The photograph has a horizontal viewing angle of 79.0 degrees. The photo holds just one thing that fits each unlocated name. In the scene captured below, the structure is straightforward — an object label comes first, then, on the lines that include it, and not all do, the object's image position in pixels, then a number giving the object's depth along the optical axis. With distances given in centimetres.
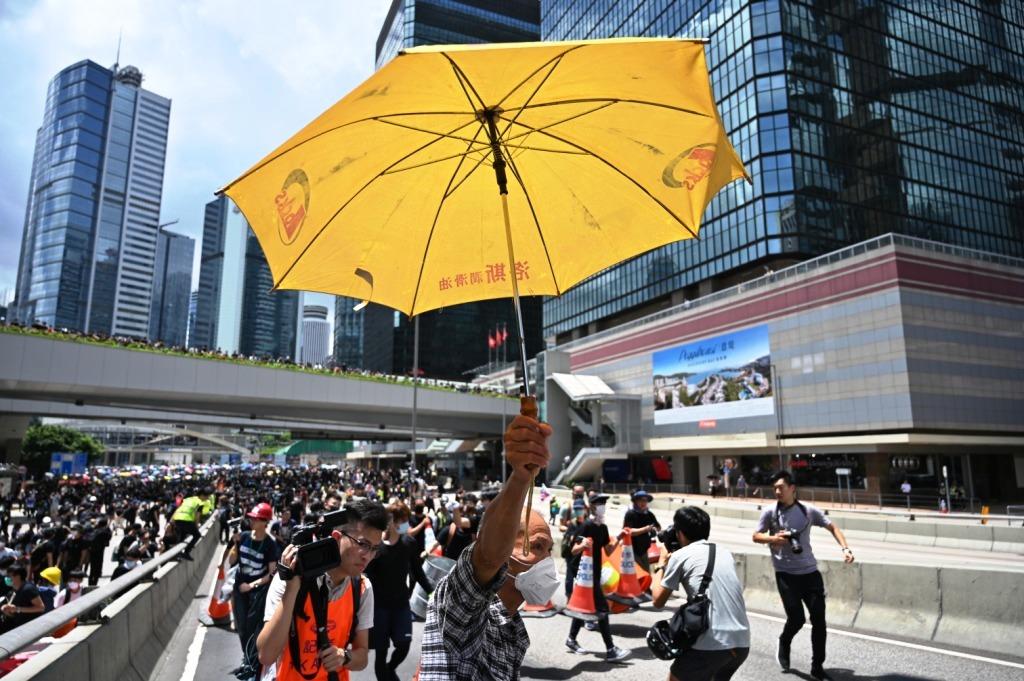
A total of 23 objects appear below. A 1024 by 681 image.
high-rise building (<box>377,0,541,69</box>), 10806
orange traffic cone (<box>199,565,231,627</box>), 970
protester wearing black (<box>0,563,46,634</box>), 643
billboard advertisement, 4188
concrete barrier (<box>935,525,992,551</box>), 1759
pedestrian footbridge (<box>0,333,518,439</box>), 2889
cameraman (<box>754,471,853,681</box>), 592
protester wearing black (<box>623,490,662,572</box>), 920
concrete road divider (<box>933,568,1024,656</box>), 649
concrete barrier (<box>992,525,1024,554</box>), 1683
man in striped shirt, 641
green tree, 6606
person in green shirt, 1308
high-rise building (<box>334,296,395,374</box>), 12050
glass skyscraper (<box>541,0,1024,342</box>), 5147
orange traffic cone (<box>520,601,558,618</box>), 899
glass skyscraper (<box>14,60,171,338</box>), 17900
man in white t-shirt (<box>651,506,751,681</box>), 394
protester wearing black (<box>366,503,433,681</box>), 550
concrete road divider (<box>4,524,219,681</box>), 398
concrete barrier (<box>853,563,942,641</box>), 718
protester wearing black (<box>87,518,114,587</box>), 1256
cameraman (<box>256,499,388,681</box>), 276
